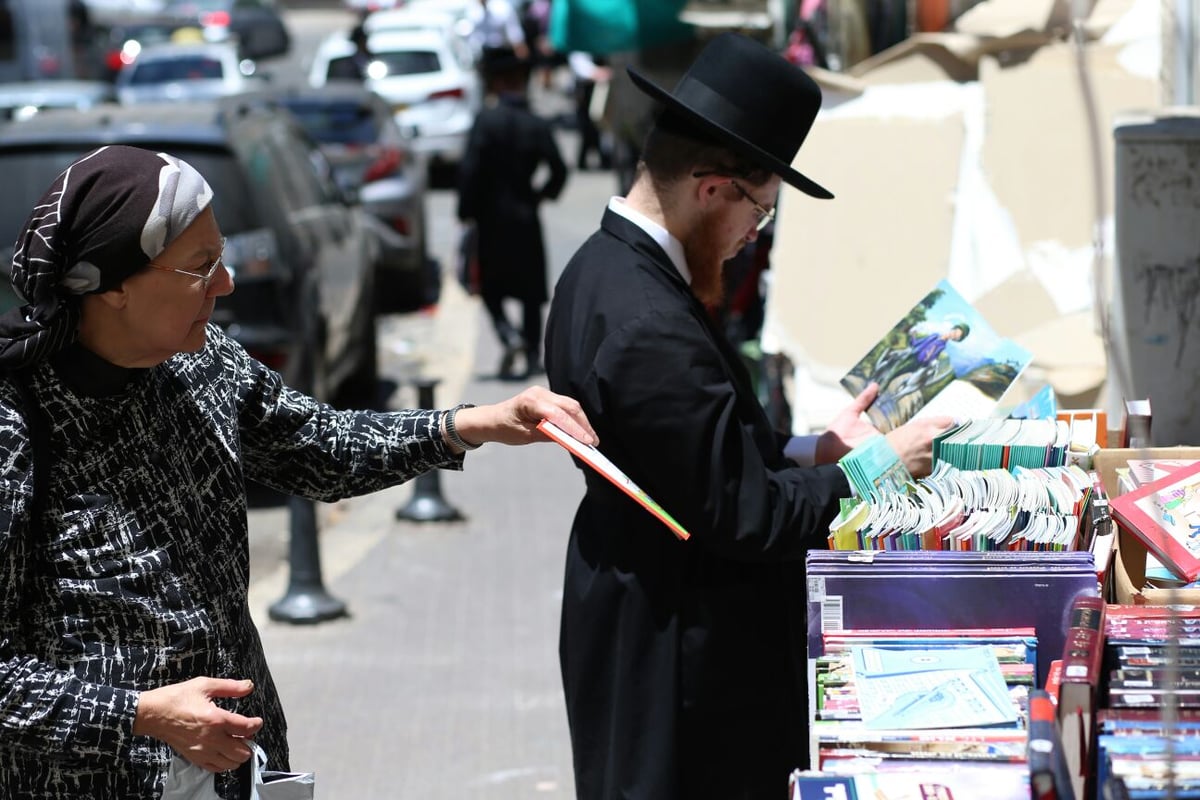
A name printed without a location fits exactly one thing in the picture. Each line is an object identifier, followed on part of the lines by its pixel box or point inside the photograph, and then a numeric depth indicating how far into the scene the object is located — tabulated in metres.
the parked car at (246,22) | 32.34
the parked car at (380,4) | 36.59
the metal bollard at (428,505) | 7.99
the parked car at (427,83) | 21.48
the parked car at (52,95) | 20.25
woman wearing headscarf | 2.35
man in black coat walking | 10.88
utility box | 3.78
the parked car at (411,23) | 23.55
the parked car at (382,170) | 13.21
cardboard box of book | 2.64
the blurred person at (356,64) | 18.72
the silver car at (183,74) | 23.11
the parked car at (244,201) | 7.76
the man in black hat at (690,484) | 2.85
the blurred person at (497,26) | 24.17
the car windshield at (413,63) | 22.33
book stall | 2.21
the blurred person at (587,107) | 20.55
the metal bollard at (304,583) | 6.59
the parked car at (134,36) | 30.25
